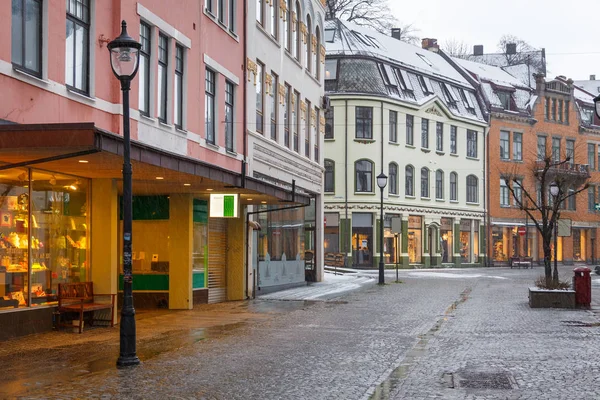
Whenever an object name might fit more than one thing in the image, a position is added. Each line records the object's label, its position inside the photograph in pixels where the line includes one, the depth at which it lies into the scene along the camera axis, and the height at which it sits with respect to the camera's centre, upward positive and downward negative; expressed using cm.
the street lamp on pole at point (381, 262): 3653 -116
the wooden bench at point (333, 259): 5203 -150
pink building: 1469 +124
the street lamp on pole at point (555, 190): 3198 +150
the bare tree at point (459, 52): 8275 +1649
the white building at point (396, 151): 5588 +526
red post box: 2333 -146
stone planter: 2331 -168
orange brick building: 6694 +643
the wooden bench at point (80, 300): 1694 -129
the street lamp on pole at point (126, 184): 1238 +67
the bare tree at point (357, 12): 6284 +1556
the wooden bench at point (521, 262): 6356 -205
